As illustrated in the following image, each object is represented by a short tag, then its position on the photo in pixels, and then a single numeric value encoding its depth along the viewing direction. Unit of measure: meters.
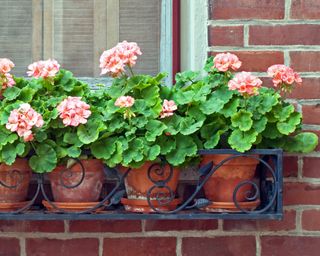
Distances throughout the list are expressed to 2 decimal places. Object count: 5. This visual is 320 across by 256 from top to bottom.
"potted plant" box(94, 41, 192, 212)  2.72
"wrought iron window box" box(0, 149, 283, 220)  2.72
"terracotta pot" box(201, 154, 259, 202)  2.77
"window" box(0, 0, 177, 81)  3.23
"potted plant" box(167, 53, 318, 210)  2.72
